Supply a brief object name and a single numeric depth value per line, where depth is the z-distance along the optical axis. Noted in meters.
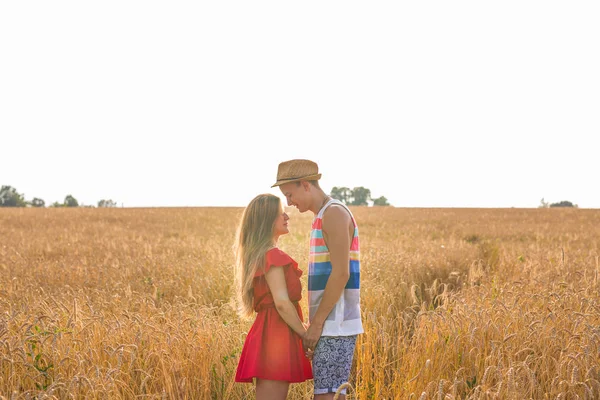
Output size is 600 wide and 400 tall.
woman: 3.07
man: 2.94
